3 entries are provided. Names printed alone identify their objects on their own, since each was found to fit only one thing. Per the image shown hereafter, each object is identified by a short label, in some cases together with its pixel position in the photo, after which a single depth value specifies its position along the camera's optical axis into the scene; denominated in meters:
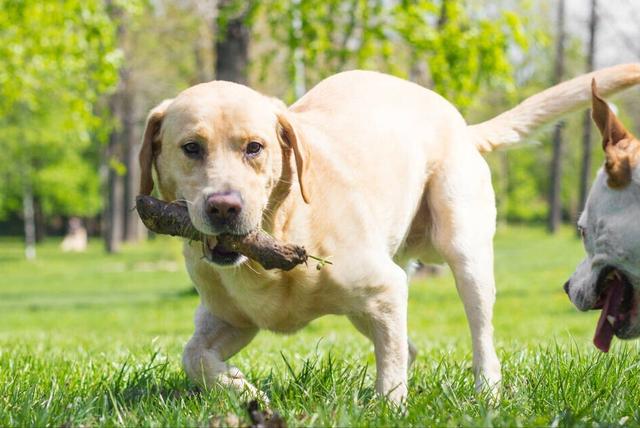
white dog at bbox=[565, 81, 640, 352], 3.79
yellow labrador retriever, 3.88
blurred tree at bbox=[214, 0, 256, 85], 14.54
